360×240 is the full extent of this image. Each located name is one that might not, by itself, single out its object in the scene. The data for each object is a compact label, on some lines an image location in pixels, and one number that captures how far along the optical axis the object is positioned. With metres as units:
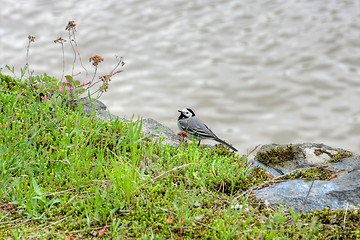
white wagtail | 13.09
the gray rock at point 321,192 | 8.43
